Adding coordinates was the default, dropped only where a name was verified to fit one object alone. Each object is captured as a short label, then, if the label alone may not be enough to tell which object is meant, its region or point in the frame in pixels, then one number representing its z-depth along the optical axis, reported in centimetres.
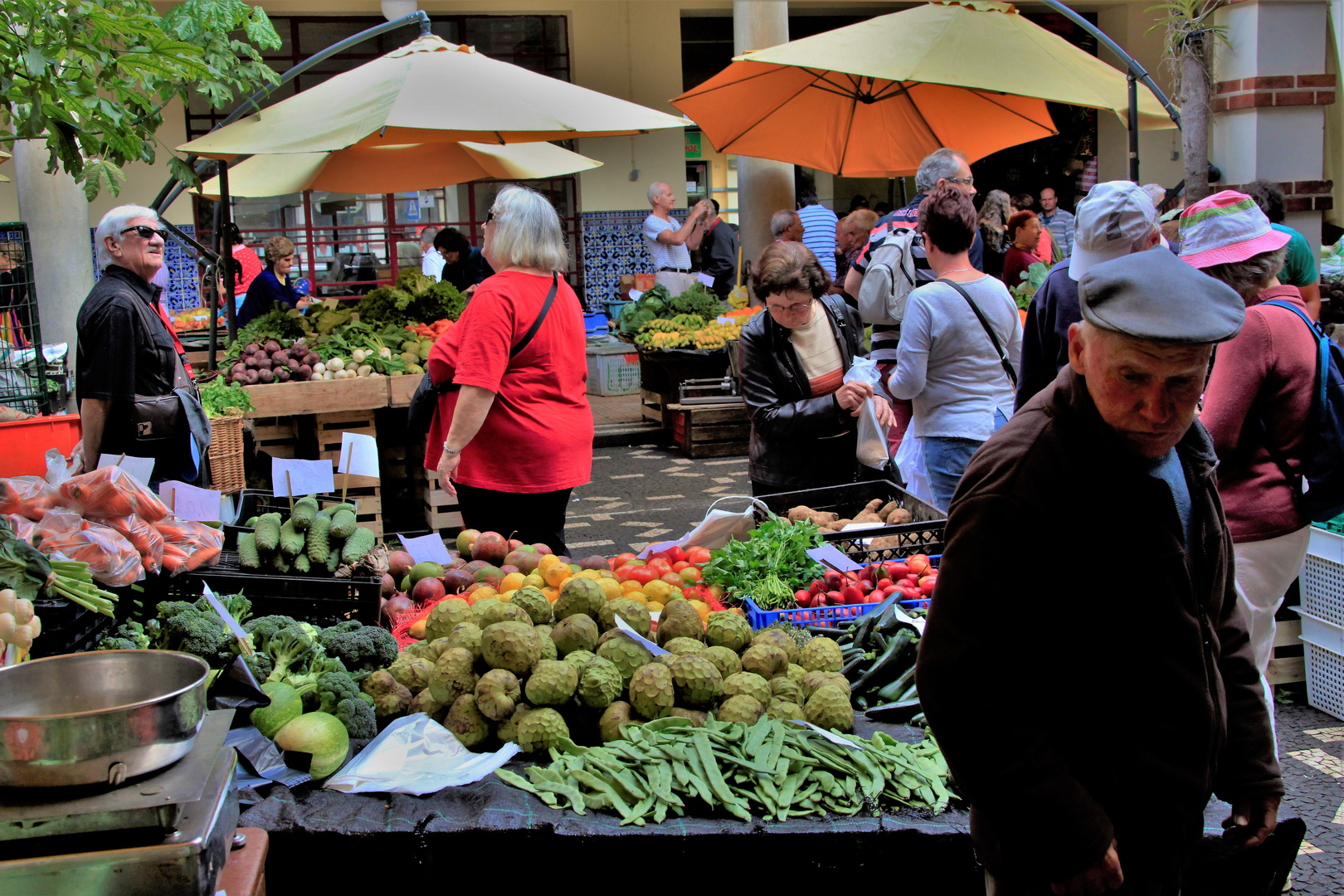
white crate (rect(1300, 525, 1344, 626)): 440
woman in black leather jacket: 448
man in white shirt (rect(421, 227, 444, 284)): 1321
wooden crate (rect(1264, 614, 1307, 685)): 465
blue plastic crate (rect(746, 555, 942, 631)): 357
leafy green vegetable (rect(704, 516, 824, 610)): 368
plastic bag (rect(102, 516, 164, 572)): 315
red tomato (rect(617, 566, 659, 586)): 391
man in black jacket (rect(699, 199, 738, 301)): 1198
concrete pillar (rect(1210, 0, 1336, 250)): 729
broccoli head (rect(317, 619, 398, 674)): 313
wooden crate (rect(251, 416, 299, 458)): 755
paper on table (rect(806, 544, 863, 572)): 379
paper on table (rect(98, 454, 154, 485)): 363
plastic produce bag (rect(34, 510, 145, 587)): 294
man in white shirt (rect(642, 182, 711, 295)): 1200
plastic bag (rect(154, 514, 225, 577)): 324
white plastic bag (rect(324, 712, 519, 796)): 267
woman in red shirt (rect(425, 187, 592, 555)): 445
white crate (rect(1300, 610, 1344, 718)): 440
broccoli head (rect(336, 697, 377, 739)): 286
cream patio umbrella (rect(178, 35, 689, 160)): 618
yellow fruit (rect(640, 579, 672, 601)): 371
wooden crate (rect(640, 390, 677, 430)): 1036
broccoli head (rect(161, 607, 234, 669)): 287
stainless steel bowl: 168
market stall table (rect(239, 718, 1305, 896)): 252
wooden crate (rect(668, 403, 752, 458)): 961
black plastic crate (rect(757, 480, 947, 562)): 394
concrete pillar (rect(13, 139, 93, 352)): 914
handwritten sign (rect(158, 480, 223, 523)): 375
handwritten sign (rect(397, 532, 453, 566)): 427
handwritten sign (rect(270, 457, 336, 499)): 396
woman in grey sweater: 447
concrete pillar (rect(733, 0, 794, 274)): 1062
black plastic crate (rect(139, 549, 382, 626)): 332
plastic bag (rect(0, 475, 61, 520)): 309
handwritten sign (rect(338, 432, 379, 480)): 409
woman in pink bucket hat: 339
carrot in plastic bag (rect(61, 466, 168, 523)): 316
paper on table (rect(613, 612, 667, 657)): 301
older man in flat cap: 168
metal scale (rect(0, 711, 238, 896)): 169
